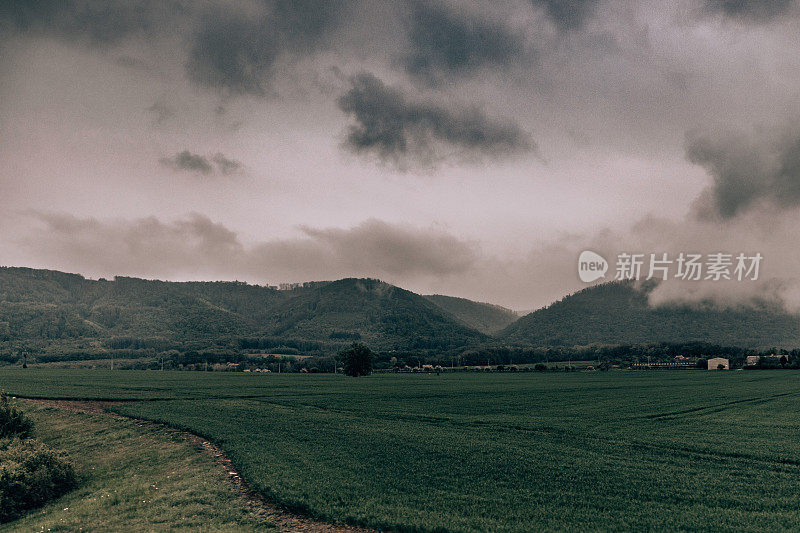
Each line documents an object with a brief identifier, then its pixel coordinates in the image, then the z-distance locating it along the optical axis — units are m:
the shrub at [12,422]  48.66
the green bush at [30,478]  29.20
